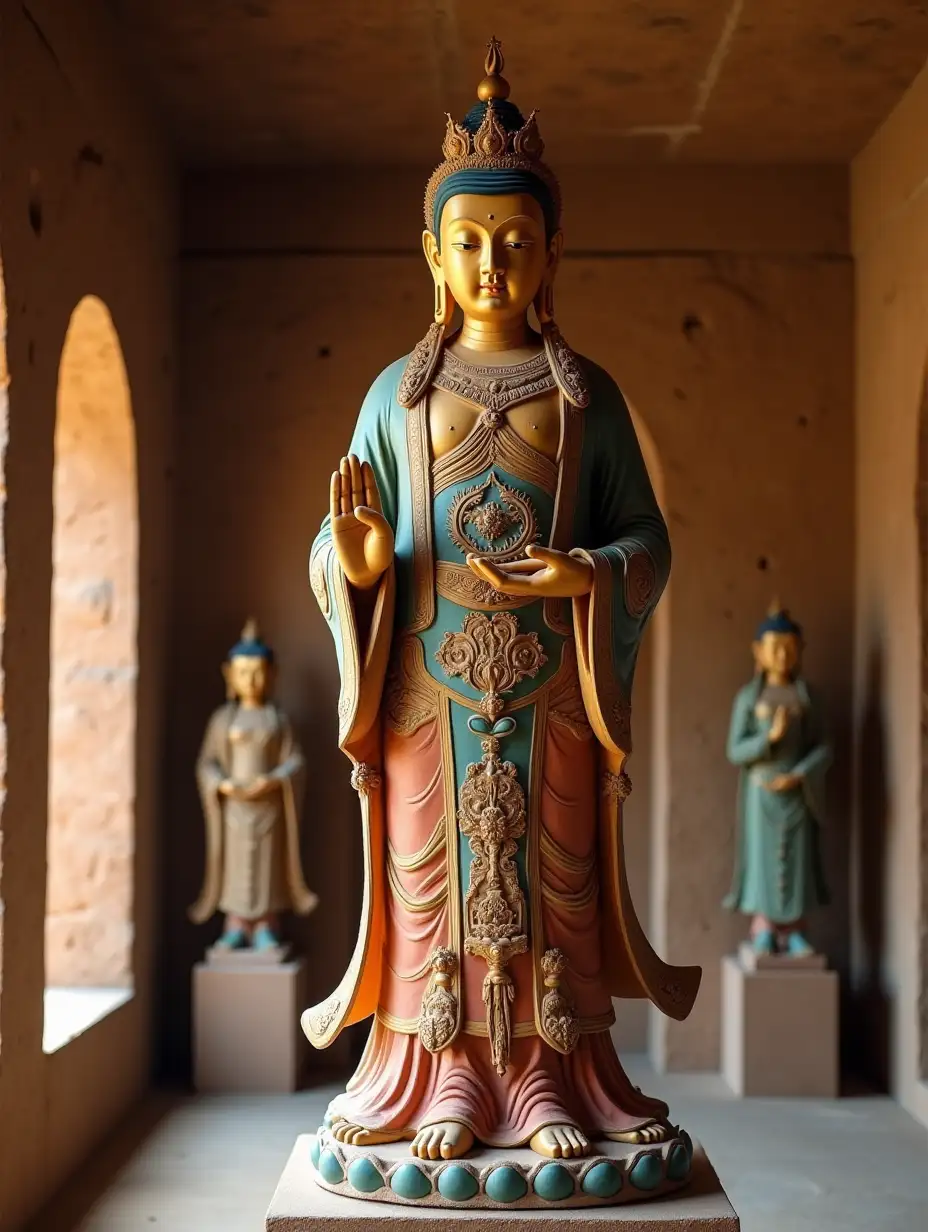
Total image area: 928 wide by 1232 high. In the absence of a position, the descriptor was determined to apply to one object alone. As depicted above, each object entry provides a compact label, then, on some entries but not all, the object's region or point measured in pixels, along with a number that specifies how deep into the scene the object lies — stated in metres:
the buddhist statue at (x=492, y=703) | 3.11
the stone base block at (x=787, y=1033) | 5.52
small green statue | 5.57
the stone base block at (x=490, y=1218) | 2.88
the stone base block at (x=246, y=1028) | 5.55
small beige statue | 5.63
